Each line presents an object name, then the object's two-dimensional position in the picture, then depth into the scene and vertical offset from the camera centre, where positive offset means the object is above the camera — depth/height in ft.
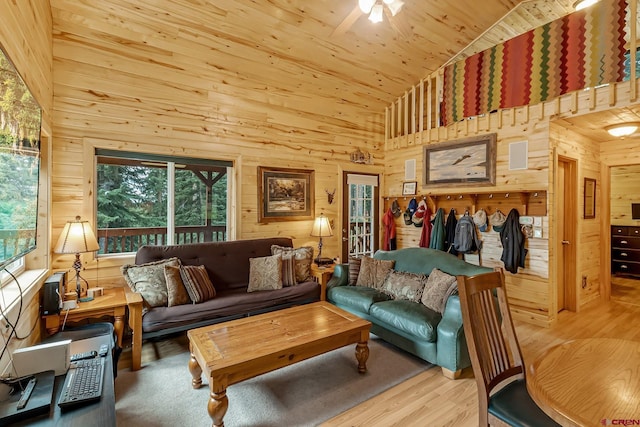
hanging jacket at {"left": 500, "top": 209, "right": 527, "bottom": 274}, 12.60 -1.24
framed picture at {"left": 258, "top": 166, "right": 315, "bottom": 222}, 14.26 +0.86
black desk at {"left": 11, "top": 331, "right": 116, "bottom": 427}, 4.38 -2.92
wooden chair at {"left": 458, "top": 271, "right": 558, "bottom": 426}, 4.67 -2.35
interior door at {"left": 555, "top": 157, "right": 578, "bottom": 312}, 13.80 -0.91
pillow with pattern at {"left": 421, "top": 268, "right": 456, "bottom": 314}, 9.41 -2.36
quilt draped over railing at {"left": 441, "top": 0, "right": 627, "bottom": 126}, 10.46 +5.70
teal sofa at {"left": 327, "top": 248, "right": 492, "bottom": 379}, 8.41 -3.06
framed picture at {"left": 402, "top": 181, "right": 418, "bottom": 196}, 16.70 +1.33
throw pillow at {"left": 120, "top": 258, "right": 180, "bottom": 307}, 9.64 -2.15
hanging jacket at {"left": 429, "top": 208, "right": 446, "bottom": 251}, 15.10 -0.95
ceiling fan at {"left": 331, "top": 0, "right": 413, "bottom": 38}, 8.39 +5.67
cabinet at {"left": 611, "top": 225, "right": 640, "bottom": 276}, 19.29 -2.23
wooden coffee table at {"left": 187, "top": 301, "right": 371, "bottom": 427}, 6.42 -3.06
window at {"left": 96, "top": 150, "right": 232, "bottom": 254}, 11.41 +0.47
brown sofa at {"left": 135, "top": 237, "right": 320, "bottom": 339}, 9.39 -2.85
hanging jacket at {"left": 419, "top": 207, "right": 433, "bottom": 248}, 15.92 -0.86
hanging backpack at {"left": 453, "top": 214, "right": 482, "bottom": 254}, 14.16 -1.08
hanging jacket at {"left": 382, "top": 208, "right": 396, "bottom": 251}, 17.58 -1.03
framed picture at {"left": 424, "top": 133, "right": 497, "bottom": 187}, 13.76 +2.38
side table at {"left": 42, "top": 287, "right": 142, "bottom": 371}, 8.66 -2.82
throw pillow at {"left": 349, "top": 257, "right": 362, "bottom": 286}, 12.60 -2.30
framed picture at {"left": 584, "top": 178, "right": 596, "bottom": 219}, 14.47 +0.72
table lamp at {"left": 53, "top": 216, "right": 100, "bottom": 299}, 9.08 -0.85
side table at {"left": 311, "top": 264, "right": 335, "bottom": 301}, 12.67 -2.57
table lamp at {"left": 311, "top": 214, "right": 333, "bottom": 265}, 14.58 -0.80
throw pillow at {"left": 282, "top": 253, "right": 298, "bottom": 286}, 12.18 -2.25
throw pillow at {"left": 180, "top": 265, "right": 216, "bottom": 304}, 10.19 -2.34
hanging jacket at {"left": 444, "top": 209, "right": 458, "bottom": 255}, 14.92 -0.89
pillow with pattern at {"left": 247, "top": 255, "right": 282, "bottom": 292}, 11.74 -2.28
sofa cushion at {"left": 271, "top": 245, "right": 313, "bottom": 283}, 12.69 -1.84
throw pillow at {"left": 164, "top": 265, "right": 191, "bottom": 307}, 9.82 -2.39
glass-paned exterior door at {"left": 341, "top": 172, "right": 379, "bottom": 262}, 17.07 -0.13
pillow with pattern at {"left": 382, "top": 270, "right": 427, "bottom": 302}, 10.50 -2.50
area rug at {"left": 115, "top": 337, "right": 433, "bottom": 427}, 6.87 -4.41
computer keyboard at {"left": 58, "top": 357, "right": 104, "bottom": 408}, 4.79 -2.84
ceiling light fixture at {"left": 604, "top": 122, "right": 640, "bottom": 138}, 11.67 +3.18
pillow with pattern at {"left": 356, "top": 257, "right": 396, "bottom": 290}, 12.05 -2.27
